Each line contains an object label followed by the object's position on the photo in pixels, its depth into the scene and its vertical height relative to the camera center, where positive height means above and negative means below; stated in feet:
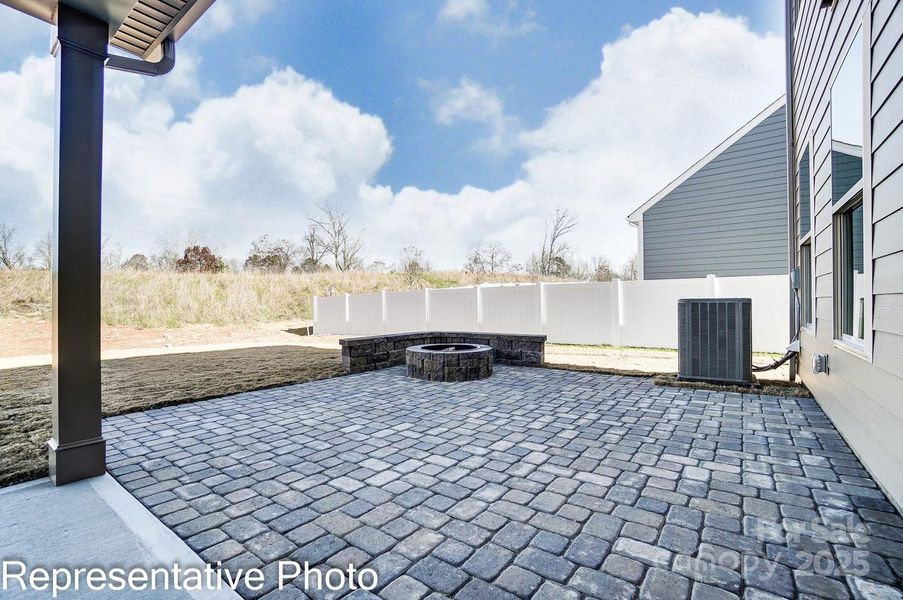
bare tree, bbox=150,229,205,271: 60.75 +7.90
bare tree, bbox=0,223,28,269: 47.85 +5.72
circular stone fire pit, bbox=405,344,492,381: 17.49 -2.83
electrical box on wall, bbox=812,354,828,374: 11.30 -1.79
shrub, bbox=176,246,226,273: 63.97 +5.95
